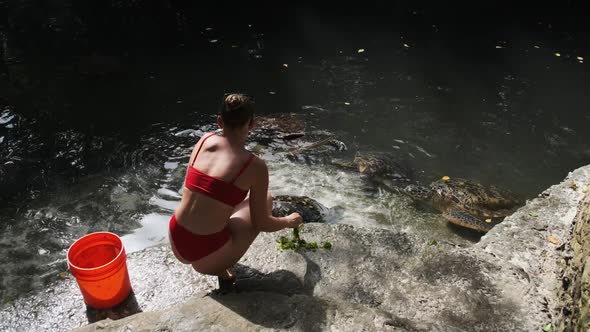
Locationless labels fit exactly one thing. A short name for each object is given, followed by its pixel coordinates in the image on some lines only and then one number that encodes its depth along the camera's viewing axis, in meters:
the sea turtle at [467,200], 5.85
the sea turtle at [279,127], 7.36
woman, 3.00
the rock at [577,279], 2.36
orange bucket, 3.37
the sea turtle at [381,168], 6.53
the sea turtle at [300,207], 5.31
